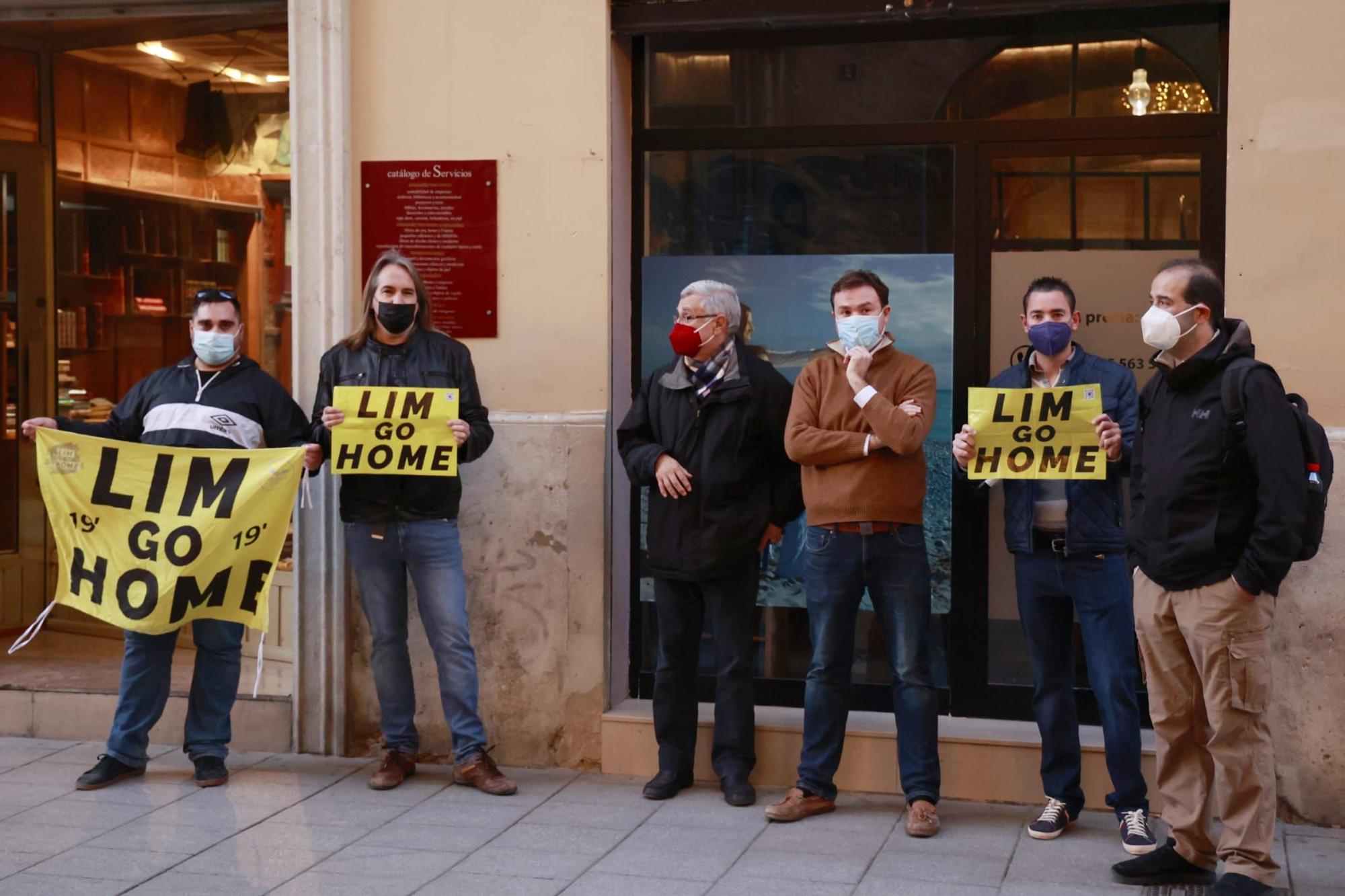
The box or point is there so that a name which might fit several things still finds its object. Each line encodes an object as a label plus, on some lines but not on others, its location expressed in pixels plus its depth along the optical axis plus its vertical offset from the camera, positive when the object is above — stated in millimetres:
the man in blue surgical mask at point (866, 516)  6031 -591
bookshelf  9141 +397
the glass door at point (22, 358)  9109 -1
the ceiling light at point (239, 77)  8281 +1458
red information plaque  7074 +569
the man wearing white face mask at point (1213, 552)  4957 -605
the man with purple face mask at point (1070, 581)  5797 -804
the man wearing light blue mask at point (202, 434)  6723 -316
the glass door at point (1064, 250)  6594 +453
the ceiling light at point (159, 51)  8438 +1611
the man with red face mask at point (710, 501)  6355 -564
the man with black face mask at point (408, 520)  6660 -670
